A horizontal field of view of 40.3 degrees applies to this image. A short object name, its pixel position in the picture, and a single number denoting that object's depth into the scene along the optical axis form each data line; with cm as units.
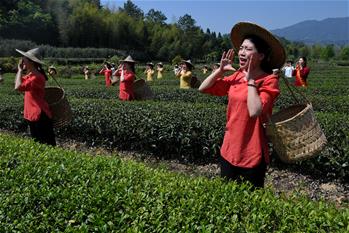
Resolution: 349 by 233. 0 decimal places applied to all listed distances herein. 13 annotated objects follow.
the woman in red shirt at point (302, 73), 1602
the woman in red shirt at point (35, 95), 641
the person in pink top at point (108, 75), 1944
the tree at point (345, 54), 10169
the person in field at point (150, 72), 2423
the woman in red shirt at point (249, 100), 369
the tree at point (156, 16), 11971
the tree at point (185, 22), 10506
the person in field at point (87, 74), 3200
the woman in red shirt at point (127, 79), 1028
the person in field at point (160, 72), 2747
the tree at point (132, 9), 11031
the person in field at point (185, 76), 1383
